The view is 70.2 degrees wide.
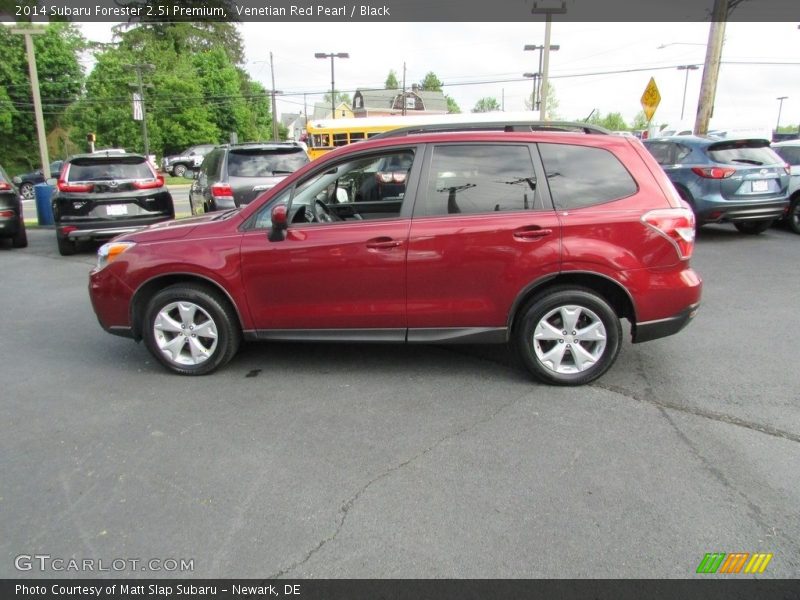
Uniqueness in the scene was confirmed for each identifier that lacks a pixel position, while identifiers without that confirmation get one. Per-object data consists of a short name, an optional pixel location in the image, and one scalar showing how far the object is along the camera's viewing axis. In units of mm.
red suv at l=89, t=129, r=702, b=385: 3945
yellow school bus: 32994
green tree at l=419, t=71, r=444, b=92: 105712
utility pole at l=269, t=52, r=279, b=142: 47462
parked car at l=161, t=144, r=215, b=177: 35281
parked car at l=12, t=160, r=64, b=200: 24031
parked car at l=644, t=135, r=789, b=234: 8898
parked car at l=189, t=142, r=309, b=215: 8680
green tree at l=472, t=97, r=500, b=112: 116125
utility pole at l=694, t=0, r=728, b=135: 14562
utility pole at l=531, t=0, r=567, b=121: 18609
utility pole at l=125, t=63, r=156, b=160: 27527
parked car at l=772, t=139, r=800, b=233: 9859
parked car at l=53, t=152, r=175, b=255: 9016
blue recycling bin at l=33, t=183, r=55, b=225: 13039
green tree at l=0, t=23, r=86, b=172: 37438
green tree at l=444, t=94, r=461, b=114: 96625
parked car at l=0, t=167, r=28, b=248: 9781
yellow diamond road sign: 15195
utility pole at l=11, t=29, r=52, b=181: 13672
